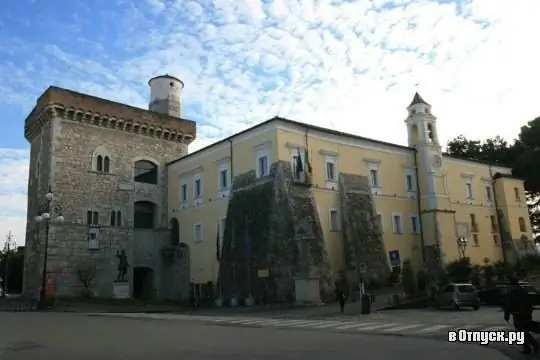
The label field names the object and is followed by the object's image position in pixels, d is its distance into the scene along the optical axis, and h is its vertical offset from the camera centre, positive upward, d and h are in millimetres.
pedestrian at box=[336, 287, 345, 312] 23662 -729
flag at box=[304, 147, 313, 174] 34156 +8098
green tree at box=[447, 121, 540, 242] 51906 +13172
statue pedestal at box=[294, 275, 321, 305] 28656 -414
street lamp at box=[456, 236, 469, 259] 40466 +2503
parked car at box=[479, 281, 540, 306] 25180 -982
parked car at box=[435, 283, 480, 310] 23938 -955
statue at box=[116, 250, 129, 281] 38125 +1741
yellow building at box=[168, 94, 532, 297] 32219 +5924
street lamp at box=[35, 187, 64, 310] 36031 +5953
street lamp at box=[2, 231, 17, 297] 56603 +5979
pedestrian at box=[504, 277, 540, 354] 9234 -693
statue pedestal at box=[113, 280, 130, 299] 37094 +23
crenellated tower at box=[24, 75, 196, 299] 36812 +7881
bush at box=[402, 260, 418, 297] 26562 -286
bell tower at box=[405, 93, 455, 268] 39781 +7774
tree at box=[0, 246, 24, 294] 68250 +3426
